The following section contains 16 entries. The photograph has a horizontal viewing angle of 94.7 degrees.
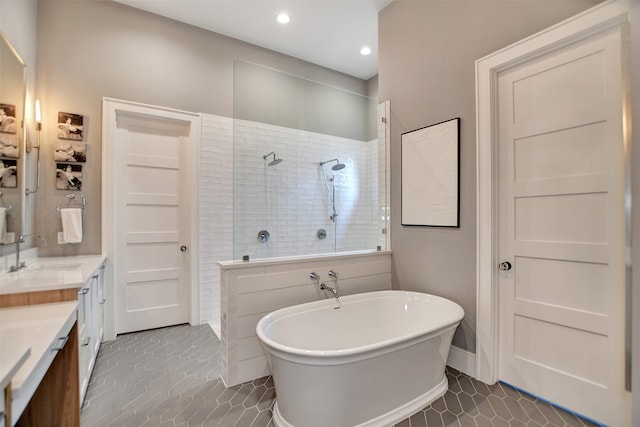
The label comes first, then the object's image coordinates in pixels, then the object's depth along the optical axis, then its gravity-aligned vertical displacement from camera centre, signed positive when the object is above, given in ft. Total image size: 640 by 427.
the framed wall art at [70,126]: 8.86 +2.74
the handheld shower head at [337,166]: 9.56 +1.64
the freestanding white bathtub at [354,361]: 5.10 -2.89
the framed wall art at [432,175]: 7.70 +1.15
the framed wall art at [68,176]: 8.79 +1.19
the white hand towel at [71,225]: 8.63 -0.27
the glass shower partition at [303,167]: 7.97 +1.47
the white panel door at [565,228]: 5.44 -0.26
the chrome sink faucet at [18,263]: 6.53 -1.09
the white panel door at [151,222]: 10.01 -0.22
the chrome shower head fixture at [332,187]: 9.41 +0.93
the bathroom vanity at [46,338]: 3.15 -1.61
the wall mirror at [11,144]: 6.31 +1.65
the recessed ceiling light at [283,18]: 10.19 +6.95
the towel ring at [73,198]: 8.77 +0.52
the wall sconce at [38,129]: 8.34 +2.46
